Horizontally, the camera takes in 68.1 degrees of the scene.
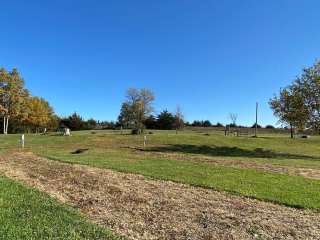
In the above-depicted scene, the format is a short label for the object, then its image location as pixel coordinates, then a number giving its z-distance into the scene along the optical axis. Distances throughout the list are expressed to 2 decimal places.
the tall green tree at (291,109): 23.56
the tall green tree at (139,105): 47.69
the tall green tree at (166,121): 55.48
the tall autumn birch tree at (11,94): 37.77
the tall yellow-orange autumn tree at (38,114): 43.84
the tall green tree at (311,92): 23.24
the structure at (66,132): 28.77
